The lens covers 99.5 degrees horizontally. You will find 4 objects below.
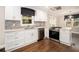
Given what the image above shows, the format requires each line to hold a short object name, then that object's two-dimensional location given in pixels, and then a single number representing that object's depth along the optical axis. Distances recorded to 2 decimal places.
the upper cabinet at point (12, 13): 2.16
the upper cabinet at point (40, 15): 2.31
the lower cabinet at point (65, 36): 2.29
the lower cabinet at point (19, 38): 2.17
